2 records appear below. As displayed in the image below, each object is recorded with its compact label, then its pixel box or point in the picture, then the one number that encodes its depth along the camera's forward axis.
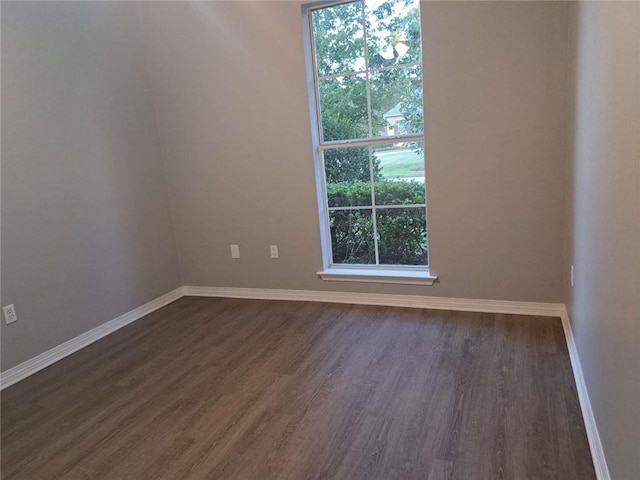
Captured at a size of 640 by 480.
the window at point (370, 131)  2.96
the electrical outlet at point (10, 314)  2.56
